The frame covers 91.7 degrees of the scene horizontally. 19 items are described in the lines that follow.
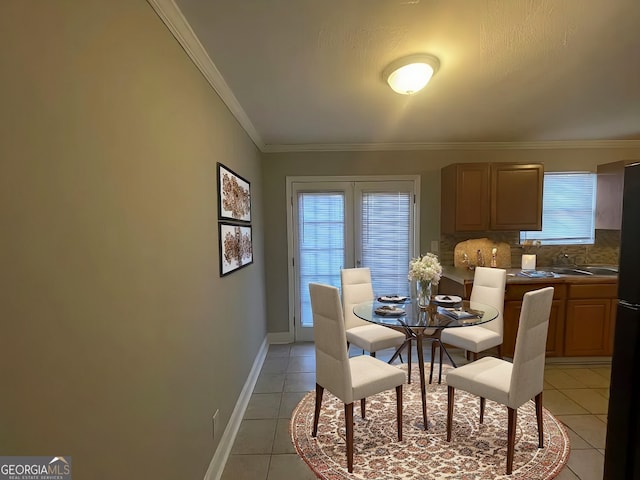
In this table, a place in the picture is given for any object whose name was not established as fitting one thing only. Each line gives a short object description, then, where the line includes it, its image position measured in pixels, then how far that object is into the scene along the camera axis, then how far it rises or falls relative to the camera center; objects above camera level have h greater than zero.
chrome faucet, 3.89 -0.42
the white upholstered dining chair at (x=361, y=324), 2.82 -0.98
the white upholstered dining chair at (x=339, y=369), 1.88 -0.96
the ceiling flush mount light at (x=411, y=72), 1.84 +0.95
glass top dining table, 2.18 -0.68
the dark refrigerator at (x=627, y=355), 1.11 -0.47
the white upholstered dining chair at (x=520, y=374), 1.81 -0.95
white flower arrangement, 2.47 -0.35
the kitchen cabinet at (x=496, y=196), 3.52 +0.34
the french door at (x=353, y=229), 3.91 -0.04
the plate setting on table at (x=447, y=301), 2.63 -0.65
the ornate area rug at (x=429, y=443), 1.89 -1.49
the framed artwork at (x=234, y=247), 2.17 -0.17
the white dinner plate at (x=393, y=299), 2.79 -0.66
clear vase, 2.54 -0.56
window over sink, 3.89 +0.20
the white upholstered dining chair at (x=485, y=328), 2.72 -0.95
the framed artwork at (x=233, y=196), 2.16 +0.24
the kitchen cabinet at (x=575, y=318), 3.21 -0.96
